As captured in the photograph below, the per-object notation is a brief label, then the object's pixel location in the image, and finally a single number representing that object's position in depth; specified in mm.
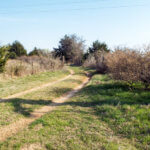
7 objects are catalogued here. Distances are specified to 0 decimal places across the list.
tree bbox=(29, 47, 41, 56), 33406
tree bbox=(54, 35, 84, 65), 43344
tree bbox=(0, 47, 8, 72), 11773
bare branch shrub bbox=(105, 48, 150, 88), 7338
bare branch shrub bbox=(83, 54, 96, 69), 27361
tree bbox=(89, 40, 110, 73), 19831
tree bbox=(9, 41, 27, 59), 30594
